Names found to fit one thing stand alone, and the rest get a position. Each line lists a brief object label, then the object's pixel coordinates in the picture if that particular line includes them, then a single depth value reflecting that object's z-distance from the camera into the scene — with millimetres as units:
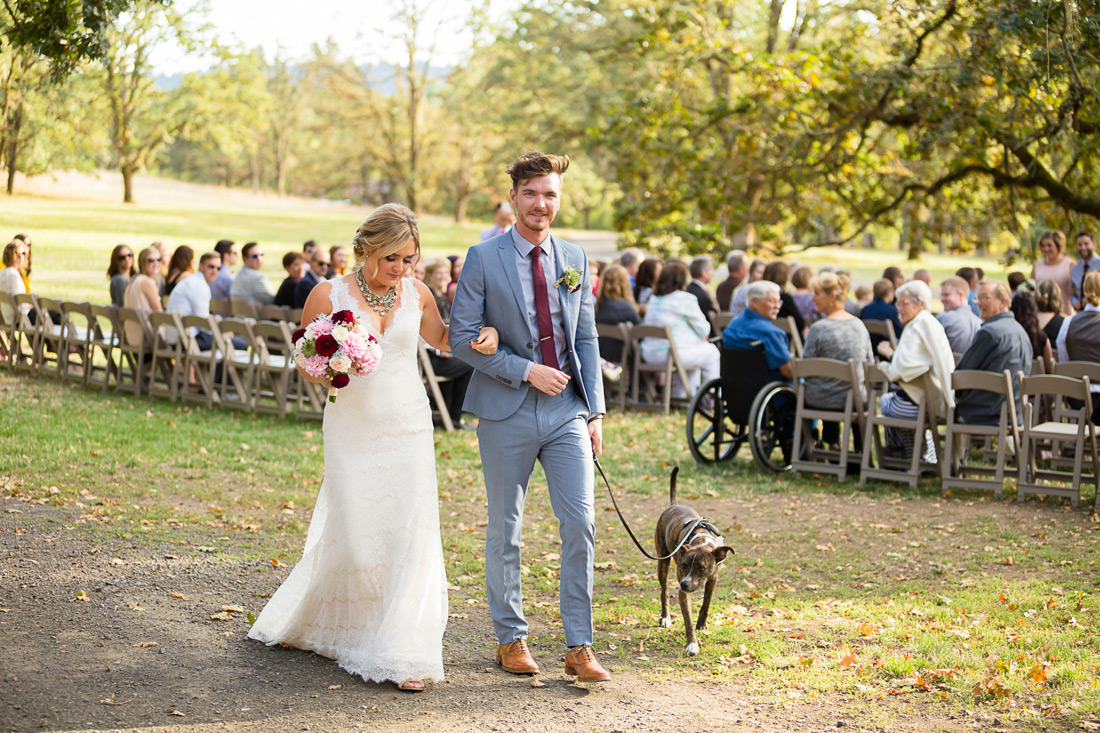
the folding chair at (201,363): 11711
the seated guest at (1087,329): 9750
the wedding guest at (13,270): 13625
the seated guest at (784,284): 12672
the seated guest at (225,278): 14273
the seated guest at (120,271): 13359
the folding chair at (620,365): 12312
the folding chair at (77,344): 12844
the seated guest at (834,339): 9258
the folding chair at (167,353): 12008
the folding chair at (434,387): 11094
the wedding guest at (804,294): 13453
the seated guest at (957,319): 10203
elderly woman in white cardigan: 8719
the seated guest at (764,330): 9281
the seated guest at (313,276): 13023
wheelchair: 9430
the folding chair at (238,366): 11461
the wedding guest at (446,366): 11461
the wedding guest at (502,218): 14523
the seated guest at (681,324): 12227
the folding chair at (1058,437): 8148
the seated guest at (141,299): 12453
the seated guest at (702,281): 12914
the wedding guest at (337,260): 14195
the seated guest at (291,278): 13273
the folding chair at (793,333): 12398
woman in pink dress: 12938
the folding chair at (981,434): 8414
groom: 4605
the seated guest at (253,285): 13891
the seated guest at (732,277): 14578
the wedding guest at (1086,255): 12492
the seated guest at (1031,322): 9953
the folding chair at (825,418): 9016
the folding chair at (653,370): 12055
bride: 4719
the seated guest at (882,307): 12336
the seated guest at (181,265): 12523
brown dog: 5250
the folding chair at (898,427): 8875
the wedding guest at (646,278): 13617
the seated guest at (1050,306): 10641
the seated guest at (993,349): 8750
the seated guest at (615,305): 12516
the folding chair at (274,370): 11335
